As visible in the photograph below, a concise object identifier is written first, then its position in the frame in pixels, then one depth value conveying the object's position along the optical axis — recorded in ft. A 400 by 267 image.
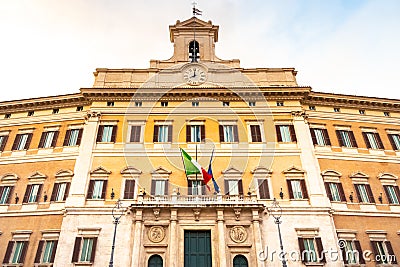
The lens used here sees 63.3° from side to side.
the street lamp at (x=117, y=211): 72.77
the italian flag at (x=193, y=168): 72.54
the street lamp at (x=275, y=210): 73.82
